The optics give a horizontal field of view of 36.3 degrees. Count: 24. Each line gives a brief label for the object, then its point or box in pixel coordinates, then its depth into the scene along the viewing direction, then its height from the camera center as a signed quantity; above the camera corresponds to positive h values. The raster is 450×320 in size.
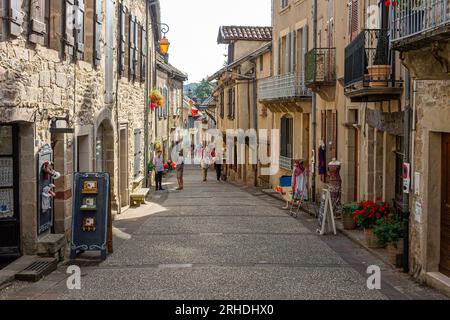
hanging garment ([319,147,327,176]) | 18.41 -0.59
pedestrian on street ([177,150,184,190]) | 25.48 -1.06
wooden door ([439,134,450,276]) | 8.84 -0.89
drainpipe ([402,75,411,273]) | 9.77 -0.88
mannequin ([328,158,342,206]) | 15.07 -0.86
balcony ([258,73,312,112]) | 20.88 +1.56
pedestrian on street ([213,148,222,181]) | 33.77 -1.12
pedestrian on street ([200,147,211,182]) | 32.22 -0.93
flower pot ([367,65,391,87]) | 11.91 +1.17
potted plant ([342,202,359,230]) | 13.50 -1.54
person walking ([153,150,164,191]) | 24.66 -0.81
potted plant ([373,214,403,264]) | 10.29 -1.46
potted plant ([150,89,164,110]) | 24.62 +1.55
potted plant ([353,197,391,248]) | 11.87 -1.28
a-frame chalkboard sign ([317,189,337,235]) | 13.44 -1.48
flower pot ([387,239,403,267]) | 10.17 -1.64
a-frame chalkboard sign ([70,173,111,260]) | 10.62 -1.11
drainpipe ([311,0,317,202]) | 19.70 +0.67
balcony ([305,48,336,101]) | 17.81 +1.87
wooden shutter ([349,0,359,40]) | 15.38 +2.81
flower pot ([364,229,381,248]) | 11.58 -1.65
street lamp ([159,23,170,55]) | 21.31 +3.03
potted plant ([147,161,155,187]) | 24.76 -0.99
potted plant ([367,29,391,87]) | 11.93 +1.36
